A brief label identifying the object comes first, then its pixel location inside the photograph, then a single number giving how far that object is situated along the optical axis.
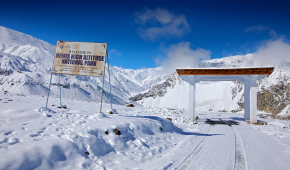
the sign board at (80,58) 7.05
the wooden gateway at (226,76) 12.38
